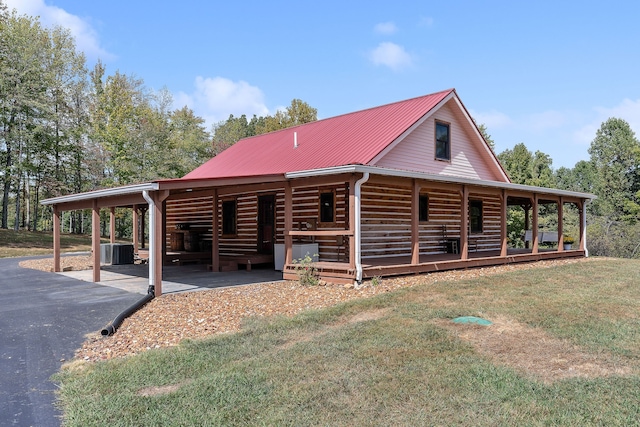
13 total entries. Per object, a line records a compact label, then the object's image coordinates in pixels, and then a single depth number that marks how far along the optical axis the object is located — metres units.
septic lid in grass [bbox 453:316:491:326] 6.50
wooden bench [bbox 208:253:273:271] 13.32
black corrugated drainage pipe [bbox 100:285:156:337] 6.43
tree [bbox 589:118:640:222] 35.66
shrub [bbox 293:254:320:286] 10.20
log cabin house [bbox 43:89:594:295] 10.39
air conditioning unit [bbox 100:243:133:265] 15.82
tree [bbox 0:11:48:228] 27.39
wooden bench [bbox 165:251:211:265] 15.39
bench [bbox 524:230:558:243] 19.62
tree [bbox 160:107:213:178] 31.03
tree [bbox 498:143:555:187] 30.36
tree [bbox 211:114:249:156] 46.03
